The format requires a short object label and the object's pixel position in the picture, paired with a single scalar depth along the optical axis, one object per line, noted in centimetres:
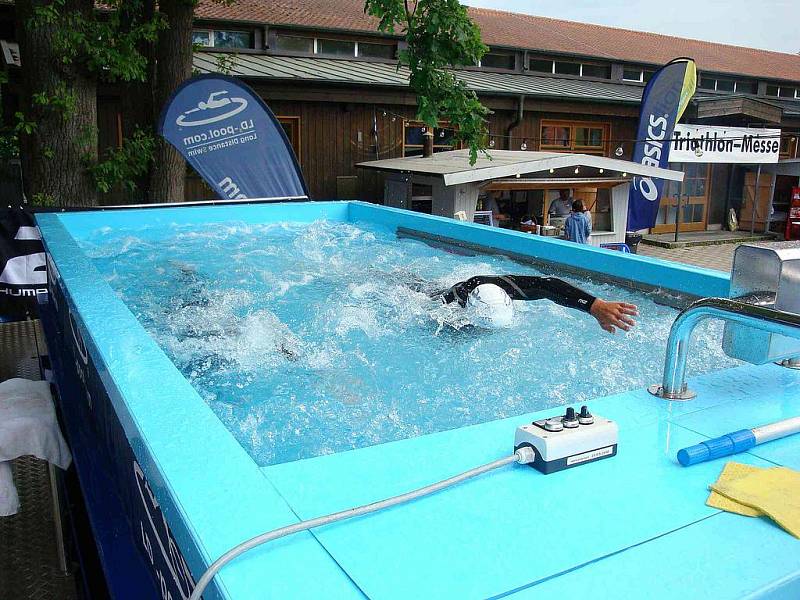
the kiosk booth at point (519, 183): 967
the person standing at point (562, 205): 1147
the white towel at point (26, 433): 221
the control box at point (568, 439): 137
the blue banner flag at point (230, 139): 707
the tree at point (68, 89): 649
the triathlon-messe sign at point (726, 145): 1292
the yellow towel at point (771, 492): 124
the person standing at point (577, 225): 962
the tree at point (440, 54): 827
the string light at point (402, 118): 1170
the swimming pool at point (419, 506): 109
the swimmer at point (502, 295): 364
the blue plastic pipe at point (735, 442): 144
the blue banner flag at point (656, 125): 1121
